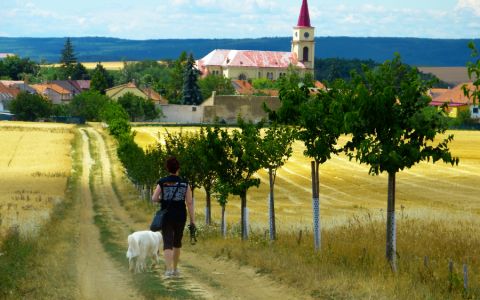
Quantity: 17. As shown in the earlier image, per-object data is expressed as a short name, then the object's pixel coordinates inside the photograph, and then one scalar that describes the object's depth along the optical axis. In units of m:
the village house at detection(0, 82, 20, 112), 174.38
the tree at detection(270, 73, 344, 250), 21.54
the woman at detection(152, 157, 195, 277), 16.84
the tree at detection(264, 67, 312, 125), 24.28
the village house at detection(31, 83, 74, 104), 196.25
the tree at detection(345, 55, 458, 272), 17.97
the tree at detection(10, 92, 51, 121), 147.85
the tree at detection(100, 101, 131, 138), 94.66
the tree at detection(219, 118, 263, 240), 27.27
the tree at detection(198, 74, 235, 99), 195.32
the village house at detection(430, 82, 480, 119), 159.88
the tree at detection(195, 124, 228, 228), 28.64
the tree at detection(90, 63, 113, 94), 190.75
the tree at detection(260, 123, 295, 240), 26.75
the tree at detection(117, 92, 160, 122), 152.38
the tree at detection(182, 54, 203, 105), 162.25
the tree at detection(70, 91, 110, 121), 155.75
